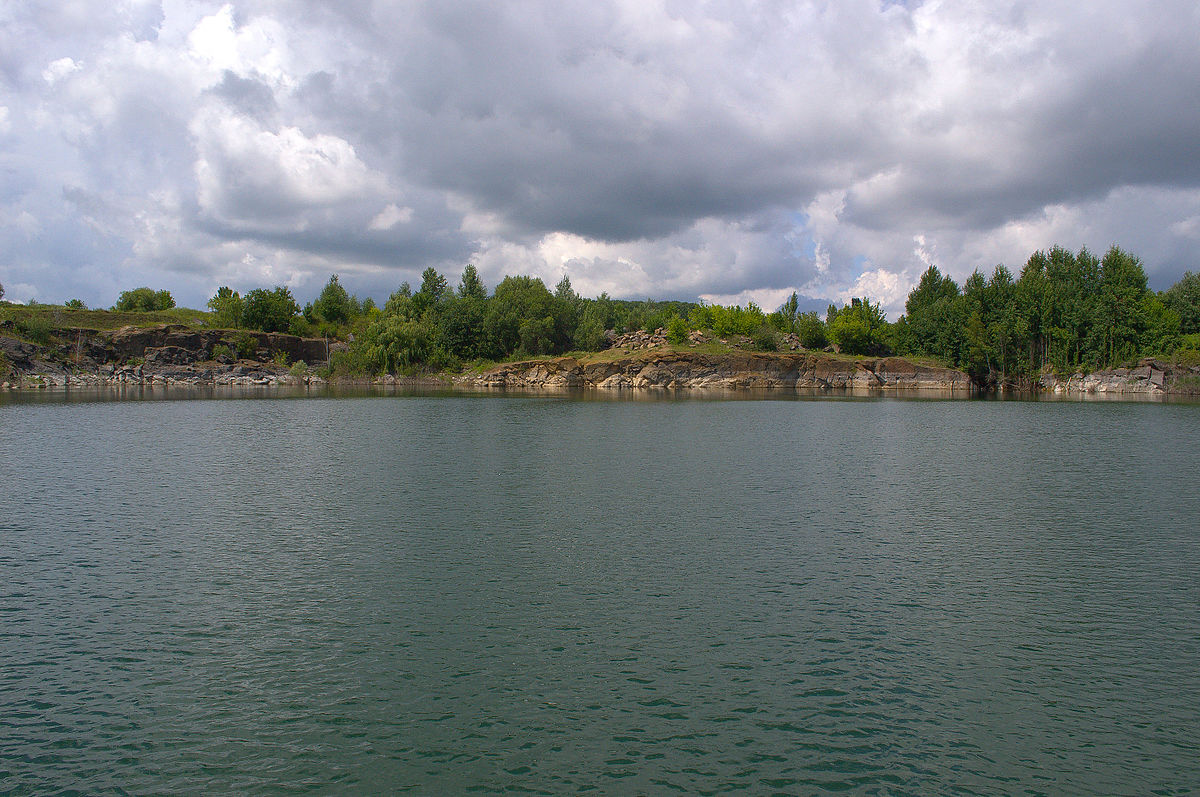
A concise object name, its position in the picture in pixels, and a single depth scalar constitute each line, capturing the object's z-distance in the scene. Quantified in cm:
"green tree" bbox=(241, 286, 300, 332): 14538
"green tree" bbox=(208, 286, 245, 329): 14350
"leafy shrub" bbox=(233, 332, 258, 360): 13438
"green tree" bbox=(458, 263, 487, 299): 16488
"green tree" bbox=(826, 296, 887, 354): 14000
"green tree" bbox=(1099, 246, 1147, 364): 10825
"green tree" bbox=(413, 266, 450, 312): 15950
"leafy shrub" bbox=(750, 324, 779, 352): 13712
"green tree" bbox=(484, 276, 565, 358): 14150
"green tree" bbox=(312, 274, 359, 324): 16238
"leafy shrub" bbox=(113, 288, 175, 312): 15800
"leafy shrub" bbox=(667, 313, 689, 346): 13725
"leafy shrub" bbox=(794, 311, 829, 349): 14138
